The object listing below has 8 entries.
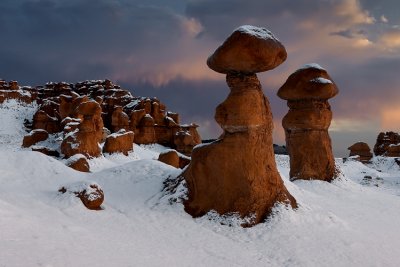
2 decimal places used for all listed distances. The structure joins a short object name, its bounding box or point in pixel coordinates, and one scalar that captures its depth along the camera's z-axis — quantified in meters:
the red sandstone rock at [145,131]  47.62
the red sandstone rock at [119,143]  31.38
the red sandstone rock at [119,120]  46.62
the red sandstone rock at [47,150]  27.45
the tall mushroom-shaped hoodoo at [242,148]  12.59
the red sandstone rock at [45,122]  44.91
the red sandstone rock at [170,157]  21.69
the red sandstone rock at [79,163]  21.08
